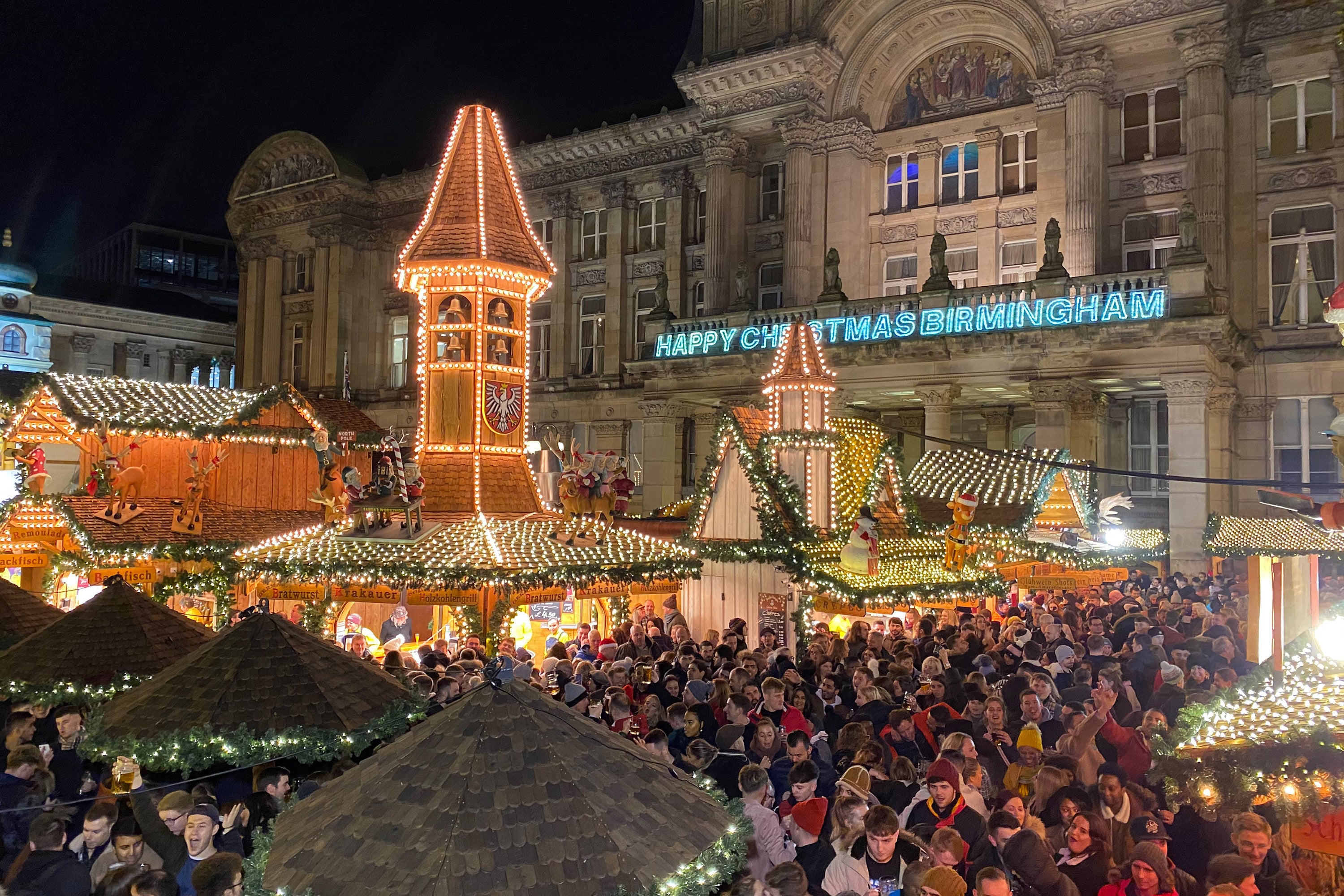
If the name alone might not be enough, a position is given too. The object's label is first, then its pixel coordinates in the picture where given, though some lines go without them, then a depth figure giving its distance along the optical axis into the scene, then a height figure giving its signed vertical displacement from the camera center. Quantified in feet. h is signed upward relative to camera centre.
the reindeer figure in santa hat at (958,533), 56.95 -3.52
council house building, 88.38 +26.60
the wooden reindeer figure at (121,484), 61.77 -1.39
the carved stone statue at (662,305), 111.04 +17.99
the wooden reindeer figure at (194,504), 62.85 -2.58
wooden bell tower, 62.49 +8.31
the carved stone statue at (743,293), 105.91 +18.48
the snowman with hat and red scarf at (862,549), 51.90 -4.14
